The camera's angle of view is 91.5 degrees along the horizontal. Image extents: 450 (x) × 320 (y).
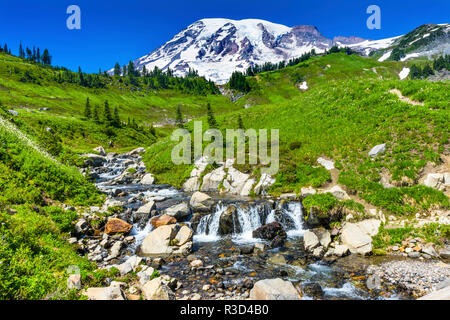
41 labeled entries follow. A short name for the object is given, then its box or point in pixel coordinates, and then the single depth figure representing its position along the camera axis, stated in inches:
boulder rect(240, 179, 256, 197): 1070.0
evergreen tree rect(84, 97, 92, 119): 3881.4
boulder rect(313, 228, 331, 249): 591.8
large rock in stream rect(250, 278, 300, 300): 348.8
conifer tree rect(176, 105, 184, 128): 2720.5
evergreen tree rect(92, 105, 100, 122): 3772.1
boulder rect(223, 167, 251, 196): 1109.1
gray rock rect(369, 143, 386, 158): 859.4
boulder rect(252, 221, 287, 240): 670.5
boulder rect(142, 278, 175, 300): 362.6
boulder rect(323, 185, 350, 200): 746.8
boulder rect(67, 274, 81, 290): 320.2
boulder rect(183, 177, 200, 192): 1273.4
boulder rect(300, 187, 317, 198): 855.4
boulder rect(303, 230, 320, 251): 581.1
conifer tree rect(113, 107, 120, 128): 3740.2
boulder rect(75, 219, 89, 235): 611.8
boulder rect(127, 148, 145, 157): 2504.2
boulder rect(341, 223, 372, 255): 550.4
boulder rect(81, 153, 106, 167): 2032.7
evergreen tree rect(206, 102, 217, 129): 1935.0
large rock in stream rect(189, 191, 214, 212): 860.0
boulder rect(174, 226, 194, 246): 612.9
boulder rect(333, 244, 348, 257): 543.2
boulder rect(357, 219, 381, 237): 600.1
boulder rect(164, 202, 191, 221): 796.0
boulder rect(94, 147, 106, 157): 2561.5
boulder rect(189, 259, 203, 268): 516.6
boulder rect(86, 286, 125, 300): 309.6
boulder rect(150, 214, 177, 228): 743.1
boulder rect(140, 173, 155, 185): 1485.7
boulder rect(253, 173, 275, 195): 1034.7
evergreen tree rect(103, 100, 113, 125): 3663.9
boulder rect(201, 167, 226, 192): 1214.9
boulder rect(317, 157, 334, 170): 965.1
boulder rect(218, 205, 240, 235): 731.4
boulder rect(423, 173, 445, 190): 641.9
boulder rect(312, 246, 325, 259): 554.3
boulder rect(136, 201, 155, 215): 809.5
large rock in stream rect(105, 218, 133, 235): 669.3
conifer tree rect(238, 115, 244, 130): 1687.3
